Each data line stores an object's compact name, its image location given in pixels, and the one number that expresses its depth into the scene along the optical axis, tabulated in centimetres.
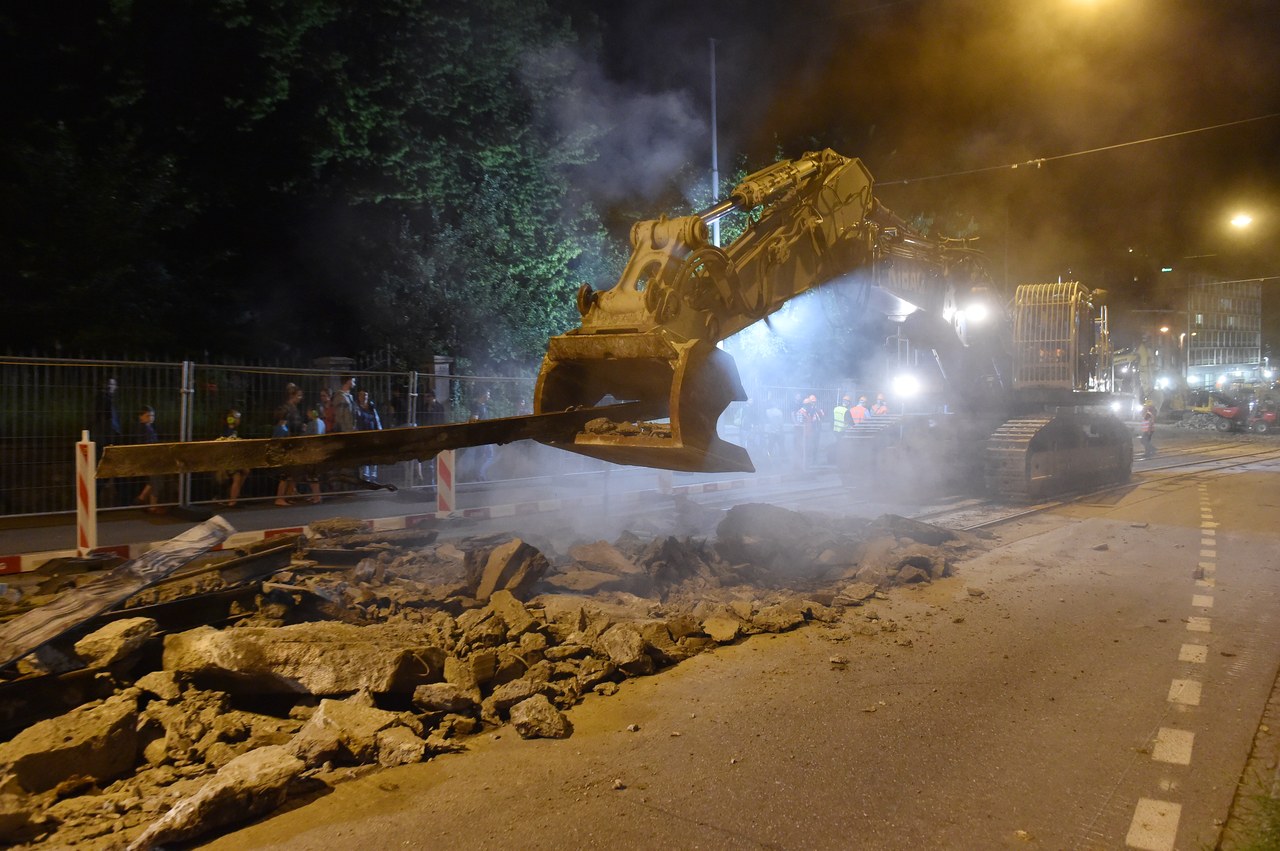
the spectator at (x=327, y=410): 1275
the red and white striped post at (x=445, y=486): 1085
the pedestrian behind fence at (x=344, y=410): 1283
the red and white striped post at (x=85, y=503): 829
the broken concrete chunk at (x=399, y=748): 398
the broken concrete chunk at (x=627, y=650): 515
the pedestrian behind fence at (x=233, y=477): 1169
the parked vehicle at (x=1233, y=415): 4006
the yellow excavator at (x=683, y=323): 556
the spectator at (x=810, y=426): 1905
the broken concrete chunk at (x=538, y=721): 429
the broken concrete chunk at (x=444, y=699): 439
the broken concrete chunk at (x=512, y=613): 541
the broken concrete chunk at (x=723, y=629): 586
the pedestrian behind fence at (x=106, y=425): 1130
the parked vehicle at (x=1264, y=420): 3975
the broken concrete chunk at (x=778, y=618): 619
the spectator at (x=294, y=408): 1248
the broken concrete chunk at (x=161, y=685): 434
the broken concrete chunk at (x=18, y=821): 328
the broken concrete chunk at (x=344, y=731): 391
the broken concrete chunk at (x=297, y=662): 436
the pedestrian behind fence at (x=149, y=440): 1132
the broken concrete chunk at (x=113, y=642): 446
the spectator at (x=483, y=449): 1493
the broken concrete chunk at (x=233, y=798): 324
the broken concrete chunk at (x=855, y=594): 689
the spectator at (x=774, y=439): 1928
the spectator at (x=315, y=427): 1250
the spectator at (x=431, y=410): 1416
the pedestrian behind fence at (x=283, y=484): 1219
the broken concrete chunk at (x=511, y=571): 628
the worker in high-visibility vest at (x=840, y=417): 1957
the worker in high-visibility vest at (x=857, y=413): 1841
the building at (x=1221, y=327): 7506
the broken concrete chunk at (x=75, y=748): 358
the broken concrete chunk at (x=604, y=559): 715
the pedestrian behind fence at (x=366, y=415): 1326
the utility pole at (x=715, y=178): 1978
